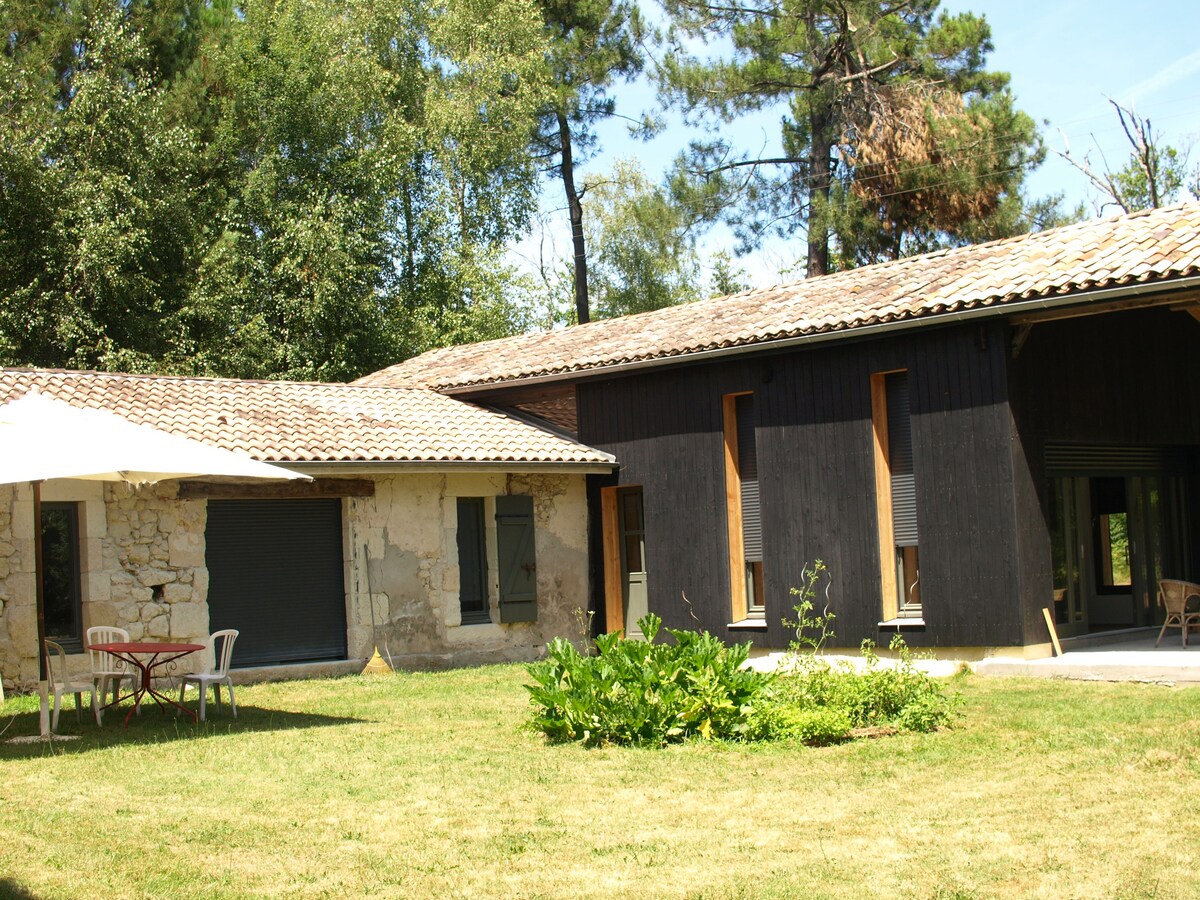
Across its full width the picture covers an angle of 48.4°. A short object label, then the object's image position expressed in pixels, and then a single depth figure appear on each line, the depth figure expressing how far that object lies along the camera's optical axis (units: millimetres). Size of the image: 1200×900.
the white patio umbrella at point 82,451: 9227
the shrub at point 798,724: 8891
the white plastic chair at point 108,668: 11234
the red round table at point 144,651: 10766
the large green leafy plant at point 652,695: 9094
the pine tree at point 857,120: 24281
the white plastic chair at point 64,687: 10305
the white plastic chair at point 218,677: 11062
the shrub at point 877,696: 9289
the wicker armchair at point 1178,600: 13117
